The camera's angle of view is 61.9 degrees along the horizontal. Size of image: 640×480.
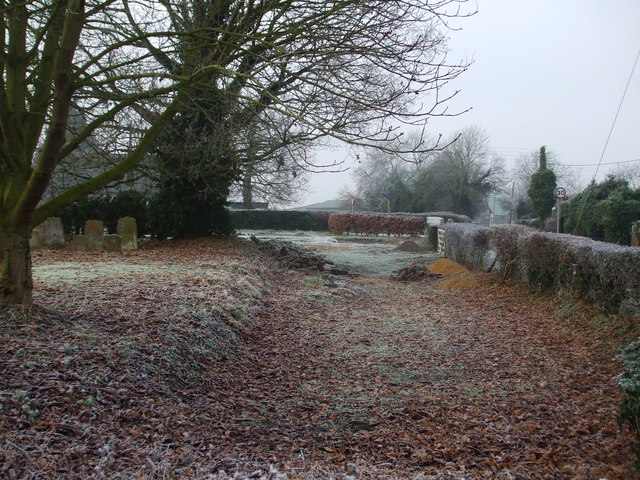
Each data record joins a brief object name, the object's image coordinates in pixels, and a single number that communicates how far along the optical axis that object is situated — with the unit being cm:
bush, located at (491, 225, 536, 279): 1190
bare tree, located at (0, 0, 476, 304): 530
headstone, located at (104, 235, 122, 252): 1465
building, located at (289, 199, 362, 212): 6239
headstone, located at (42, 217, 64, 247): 1499
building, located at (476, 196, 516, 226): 4931
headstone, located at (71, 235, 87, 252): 1436
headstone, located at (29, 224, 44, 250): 1458
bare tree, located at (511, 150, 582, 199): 5606
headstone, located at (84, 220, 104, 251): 1440
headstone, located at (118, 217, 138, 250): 1501
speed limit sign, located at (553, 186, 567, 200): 2480
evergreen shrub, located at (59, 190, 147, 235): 1766
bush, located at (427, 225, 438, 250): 2456
